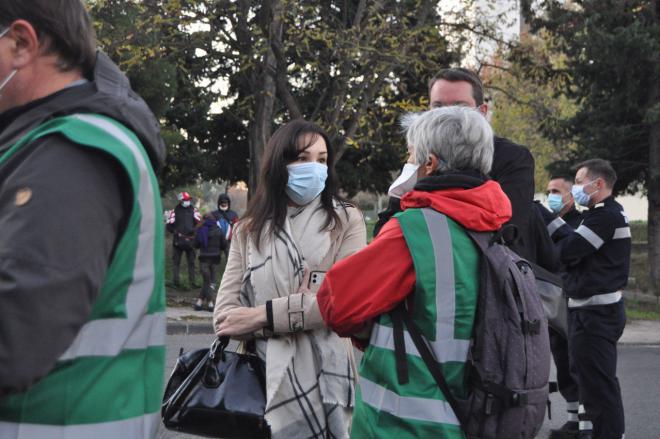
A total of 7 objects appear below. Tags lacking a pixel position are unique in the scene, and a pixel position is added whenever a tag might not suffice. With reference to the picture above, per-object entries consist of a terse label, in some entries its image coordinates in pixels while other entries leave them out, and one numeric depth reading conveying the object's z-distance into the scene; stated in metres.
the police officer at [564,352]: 6.95
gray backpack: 2.55
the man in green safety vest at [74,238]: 1.40
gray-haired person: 2.60
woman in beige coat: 3.29
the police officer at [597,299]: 6.11
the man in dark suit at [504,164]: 3.49
